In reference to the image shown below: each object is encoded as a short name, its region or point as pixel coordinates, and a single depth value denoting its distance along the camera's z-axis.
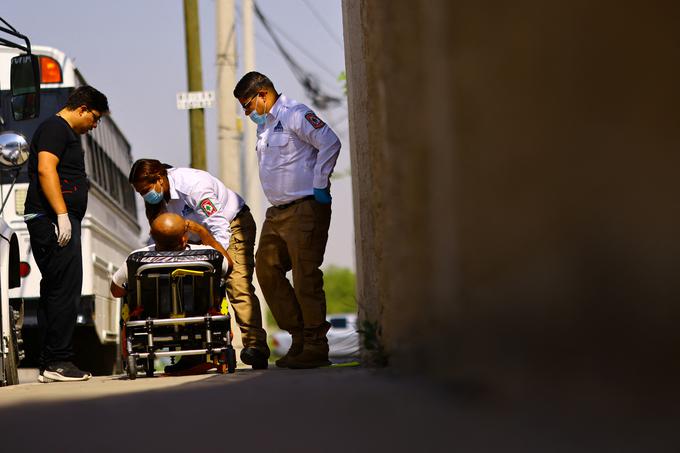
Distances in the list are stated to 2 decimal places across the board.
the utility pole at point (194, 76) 16.20
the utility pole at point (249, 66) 20.86
